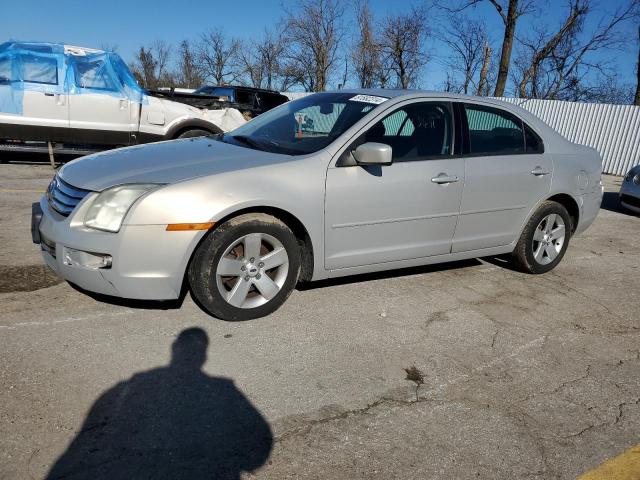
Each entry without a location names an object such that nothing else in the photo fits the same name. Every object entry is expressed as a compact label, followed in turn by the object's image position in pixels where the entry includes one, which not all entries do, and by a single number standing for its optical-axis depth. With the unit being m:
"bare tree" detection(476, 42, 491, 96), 25.41
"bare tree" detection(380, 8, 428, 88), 29.68
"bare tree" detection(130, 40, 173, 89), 44.22
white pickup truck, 8.29
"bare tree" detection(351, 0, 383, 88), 29.10
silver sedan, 3.13
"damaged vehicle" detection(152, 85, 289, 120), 13.62
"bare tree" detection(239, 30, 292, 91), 37.47
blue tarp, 8.23
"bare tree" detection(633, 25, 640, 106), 24.16
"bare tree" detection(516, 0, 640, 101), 27.12
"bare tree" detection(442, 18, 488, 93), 31.66
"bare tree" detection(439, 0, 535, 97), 23.28
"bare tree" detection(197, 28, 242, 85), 45.22
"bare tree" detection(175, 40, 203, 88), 46.03
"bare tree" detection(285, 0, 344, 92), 30.56
